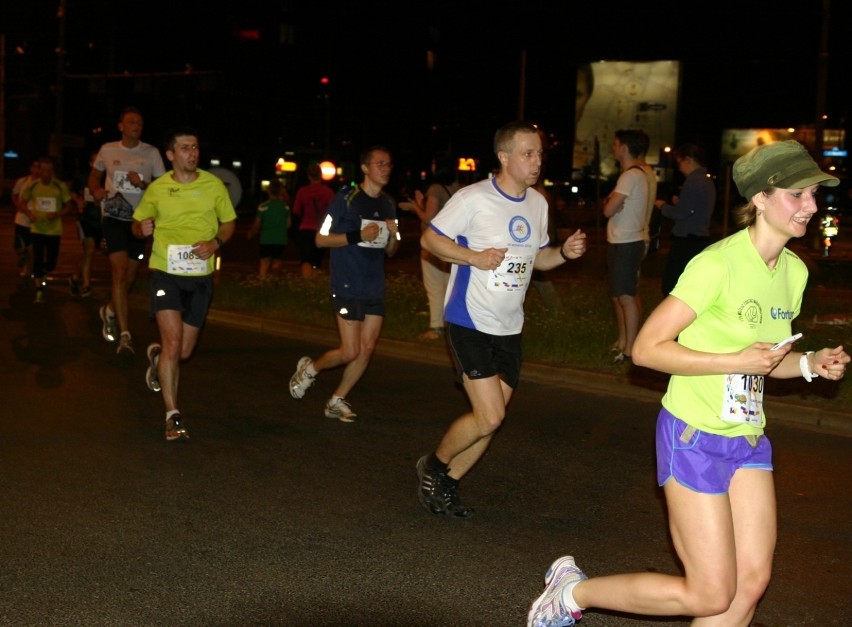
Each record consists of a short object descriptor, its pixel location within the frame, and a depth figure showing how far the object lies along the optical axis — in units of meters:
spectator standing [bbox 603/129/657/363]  10.20
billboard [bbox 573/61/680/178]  58.22
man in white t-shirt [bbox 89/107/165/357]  10.80
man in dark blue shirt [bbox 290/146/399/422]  7.95
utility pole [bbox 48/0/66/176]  37.66
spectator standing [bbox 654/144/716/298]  10.49
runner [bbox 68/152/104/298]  14.56
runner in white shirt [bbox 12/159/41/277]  16.14
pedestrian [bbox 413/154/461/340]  11.59
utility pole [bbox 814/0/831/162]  28.39
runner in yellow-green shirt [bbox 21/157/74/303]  15.76
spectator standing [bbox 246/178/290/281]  18.30
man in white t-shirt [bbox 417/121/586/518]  5.68
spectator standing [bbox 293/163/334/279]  17.77
